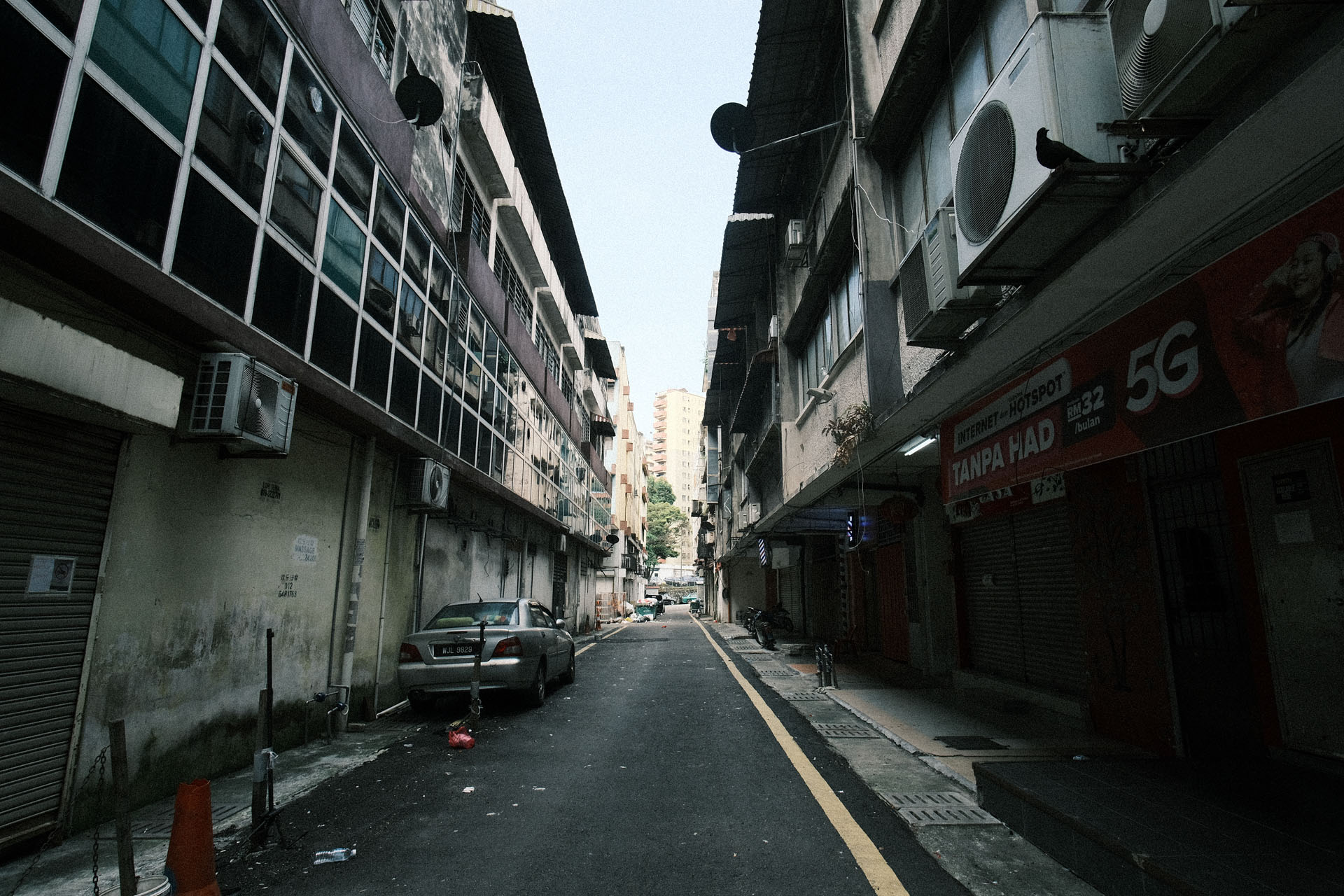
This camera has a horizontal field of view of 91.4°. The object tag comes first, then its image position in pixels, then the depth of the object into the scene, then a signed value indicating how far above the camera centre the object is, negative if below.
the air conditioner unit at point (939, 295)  5.25 +2.37
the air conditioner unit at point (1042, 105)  3.69 +2.78
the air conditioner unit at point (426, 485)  9.66 +1.39
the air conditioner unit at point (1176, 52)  2.76 +2.38
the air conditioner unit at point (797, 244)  13.21 +6.75
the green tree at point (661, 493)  96.19 +12.82
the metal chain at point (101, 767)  4.44 -1.28
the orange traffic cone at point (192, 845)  3.22 -1.31
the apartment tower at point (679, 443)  139.00 +30.06
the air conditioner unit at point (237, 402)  5.25 +1.43
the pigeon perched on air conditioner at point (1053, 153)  3.57 +2.32
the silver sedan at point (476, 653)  8.20 -0.93
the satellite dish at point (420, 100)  9.84 +7.17
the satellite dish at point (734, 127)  13.46 +9.41
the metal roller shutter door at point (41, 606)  4.00 -0.19
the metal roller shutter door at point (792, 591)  24.92 -0.30
